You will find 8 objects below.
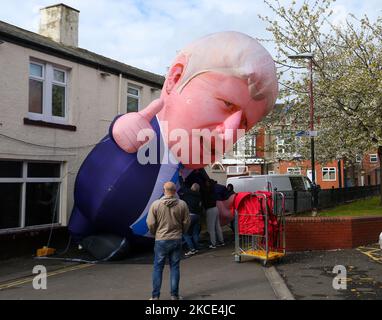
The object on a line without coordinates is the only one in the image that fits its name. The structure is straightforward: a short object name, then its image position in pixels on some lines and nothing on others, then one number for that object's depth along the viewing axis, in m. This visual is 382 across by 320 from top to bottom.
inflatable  9.27
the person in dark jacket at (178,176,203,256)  10.86
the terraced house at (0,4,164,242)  11.46
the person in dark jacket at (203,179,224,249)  11.90
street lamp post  14.31
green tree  14.98
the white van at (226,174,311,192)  20.38
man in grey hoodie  6.64
